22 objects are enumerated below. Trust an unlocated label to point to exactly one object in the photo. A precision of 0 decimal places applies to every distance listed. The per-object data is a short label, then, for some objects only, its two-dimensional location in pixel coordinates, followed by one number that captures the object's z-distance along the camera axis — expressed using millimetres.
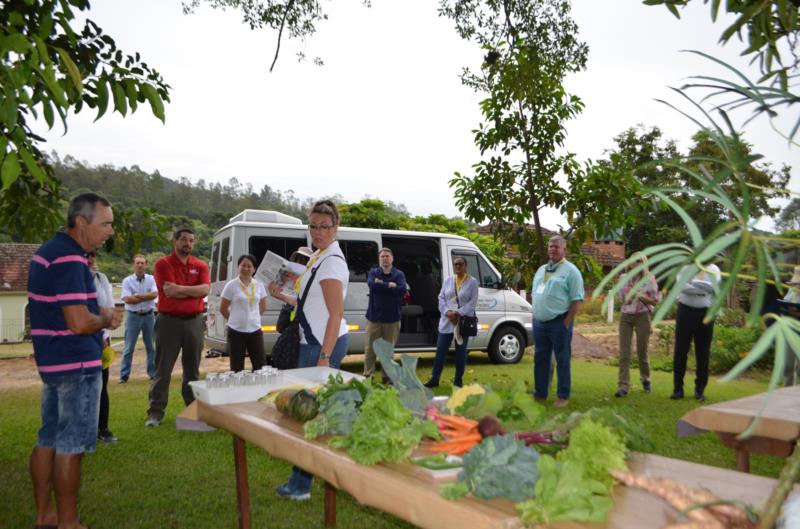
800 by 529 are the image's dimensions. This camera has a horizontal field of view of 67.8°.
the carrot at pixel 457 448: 1938
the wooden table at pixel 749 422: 2701
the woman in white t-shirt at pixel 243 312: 6781
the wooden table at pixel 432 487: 1464
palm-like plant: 912
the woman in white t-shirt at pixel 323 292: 3518
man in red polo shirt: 5859
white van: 9430
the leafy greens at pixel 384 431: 1876
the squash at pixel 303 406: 2404
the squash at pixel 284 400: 2561
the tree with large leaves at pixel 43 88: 1848
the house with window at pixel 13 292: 31688
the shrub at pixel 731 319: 13341
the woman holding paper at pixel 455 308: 8148
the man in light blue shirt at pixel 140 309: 8797
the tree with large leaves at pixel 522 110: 7246
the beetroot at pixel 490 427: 1914
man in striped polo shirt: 3086
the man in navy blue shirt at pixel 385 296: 8375
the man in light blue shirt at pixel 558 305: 6730
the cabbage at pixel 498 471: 1509
